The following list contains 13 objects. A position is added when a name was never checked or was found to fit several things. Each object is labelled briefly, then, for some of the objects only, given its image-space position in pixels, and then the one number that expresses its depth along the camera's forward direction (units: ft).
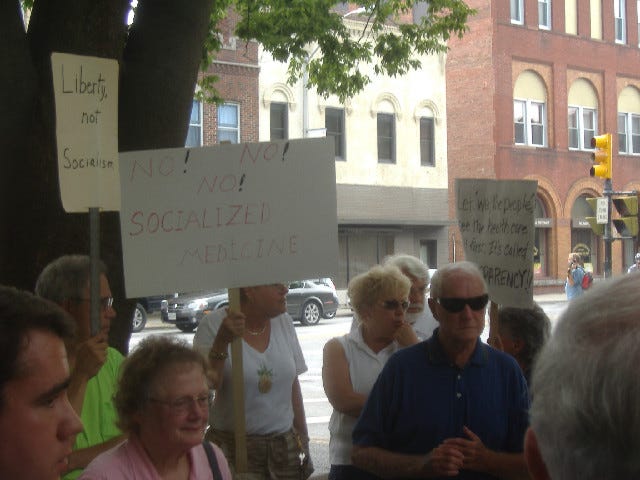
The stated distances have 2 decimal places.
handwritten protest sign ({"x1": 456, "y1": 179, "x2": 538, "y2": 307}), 16.25
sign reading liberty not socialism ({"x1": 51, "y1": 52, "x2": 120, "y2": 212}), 13.71
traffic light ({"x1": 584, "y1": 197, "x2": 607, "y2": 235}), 62.28
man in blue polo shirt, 12.24
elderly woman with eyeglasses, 10.60
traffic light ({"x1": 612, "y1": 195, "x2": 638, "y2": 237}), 55.72
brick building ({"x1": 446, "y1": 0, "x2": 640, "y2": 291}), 126.11
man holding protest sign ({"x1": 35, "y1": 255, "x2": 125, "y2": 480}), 12.35
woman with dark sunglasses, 15.24
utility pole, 55.98
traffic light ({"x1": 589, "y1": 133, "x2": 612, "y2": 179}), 57.16
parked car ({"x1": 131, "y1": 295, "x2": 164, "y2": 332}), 79.20
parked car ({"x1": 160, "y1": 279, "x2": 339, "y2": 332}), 79.46
